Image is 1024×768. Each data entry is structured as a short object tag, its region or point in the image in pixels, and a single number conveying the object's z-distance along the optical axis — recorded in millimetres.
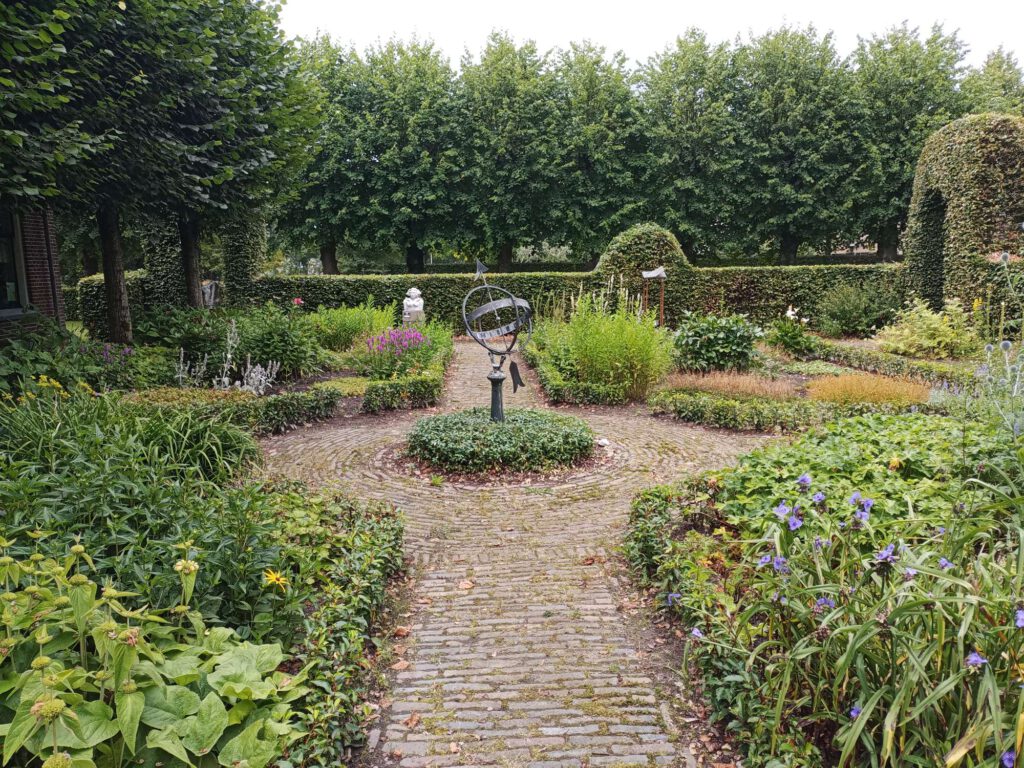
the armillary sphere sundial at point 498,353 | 6801
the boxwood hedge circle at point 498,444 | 6176
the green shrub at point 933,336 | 11703
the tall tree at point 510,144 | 23250
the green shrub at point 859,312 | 15039
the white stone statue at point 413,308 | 16380
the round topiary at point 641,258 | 16828
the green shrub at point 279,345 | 10078
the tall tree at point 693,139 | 23562
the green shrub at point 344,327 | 13641
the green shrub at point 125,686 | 1864
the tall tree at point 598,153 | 23656
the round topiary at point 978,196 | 12945
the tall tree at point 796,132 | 22891
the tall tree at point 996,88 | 23281
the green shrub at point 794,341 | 12836
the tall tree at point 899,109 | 22500
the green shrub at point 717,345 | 10406
